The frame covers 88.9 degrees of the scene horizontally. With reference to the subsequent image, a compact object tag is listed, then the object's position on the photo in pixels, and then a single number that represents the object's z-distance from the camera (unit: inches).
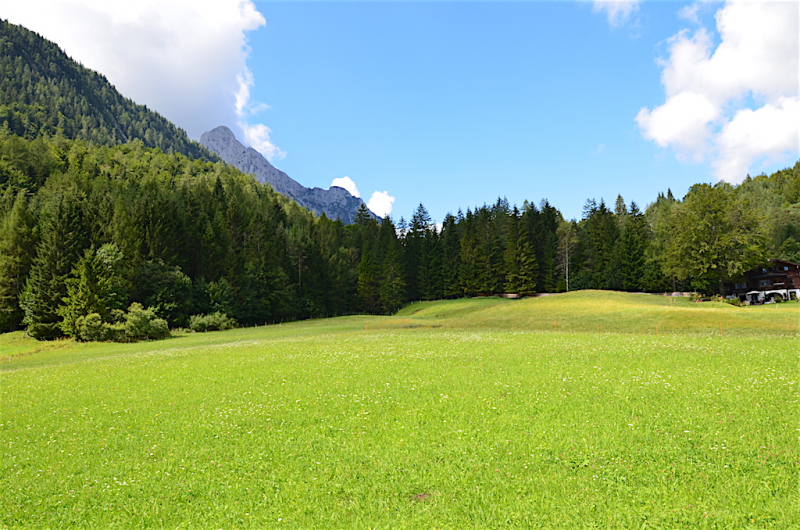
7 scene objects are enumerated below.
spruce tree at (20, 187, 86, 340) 2192.4
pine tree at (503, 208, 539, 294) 4050.2
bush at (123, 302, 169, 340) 2028.8
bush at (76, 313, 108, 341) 1977.1
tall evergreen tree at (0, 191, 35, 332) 2491.4
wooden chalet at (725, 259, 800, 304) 3112.7
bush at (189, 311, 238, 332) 2559.1
